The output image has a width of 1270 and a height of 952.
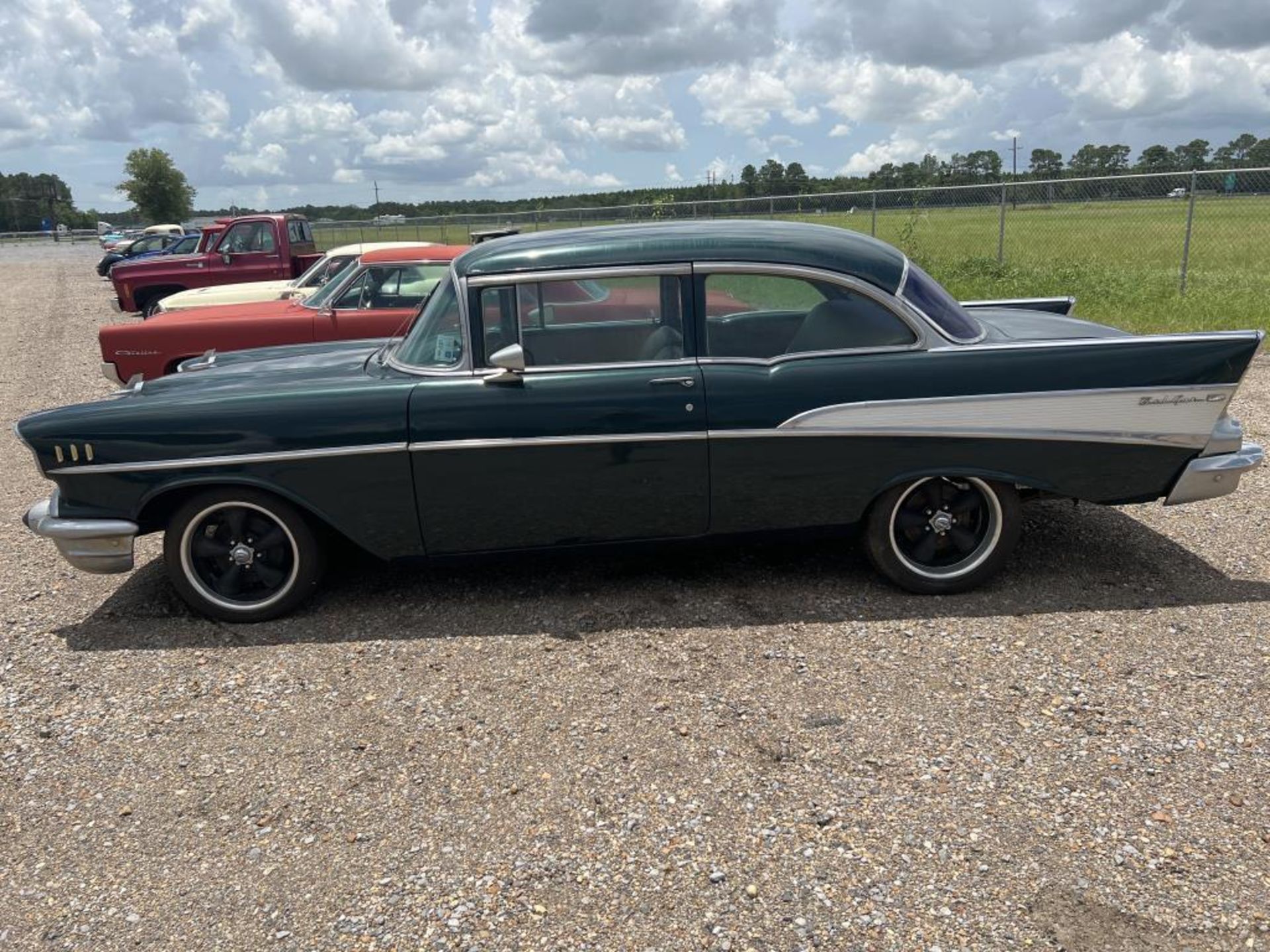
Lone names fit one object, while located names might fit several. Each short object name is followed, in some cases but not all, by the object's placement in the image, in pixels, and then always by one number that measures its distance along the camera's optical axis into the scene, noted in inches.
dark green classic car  168.2
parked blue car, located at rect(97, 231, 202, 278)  858.1
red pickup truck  552.4
